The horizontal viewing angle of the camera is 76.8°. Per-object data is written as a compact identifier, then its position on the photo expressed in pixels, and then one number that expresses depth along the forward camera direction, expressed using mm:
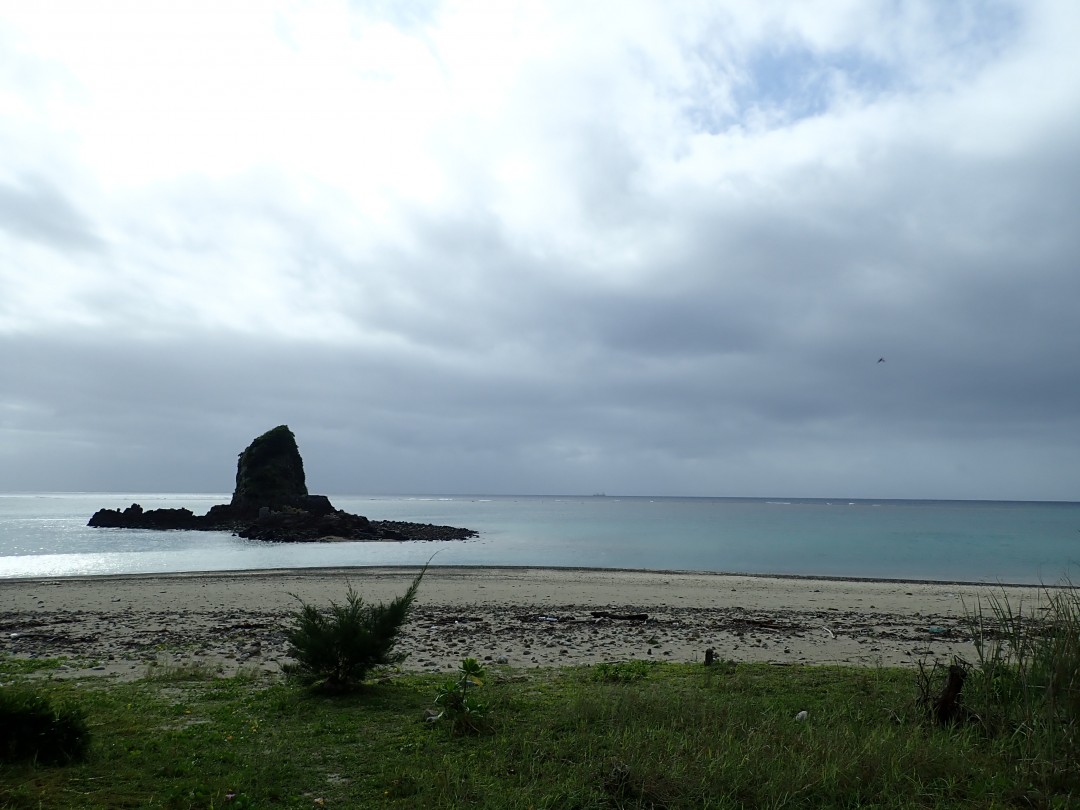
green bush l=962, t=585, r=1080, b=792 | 6973
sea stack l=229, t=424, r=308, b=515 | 101125
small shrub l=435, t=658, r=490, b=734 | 8844
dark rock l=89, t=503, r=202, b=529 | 92125
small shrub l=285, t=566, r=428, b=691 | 10977
